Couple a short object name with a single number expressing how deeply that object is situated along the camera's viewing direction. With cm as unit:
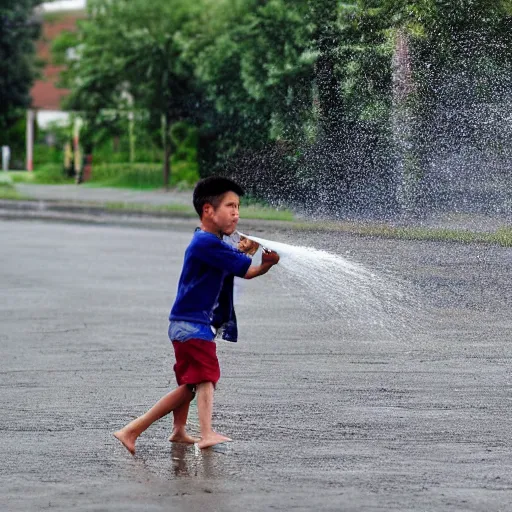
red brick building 5247
